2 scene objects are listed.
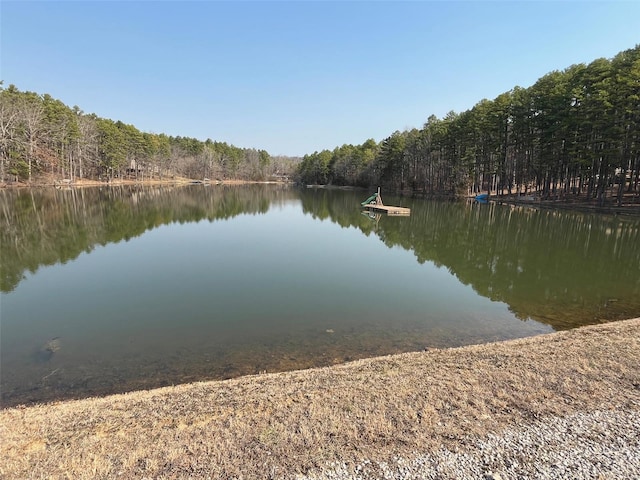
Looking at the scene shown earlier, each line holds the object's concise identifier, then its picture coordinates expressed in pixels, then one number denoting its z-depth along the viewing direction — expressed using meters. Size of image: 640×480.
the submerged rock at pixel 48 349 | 7.26
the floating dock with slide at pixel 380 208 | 35.09
